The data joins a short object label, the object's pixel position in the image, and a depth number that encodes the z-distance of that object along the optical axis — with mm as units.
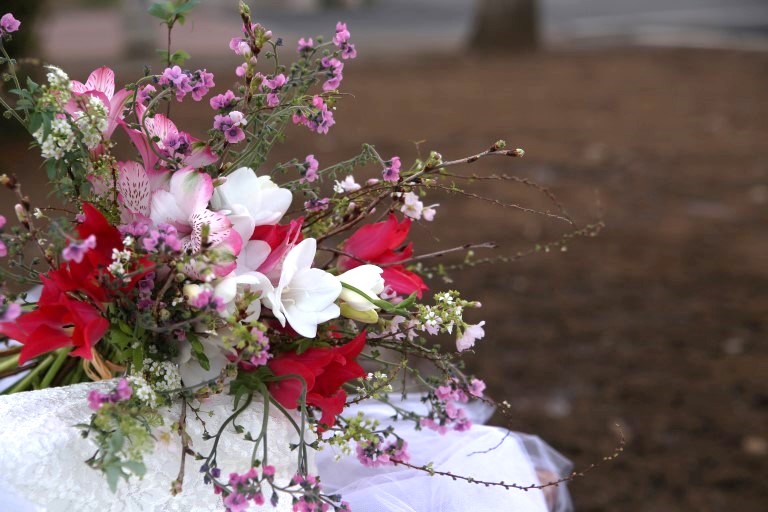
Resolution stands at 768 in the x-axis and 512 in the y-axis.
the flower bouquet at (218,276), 1734
